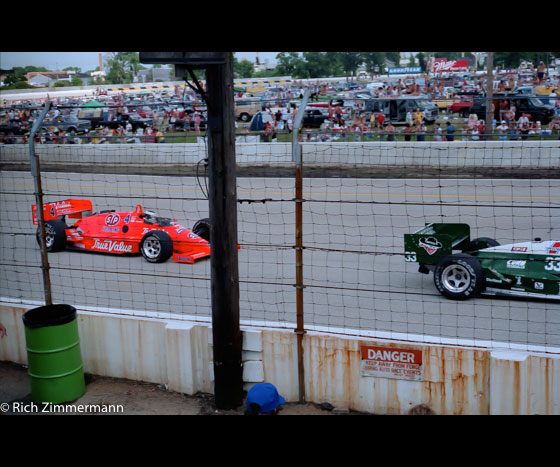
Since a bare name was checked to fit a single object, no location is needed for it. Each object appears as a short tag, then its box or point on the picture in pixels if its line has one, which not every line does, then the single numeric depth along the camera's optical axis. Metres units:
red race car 10.70
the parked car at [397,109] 21.47
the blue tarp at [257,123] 20.70
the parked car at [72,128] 16.70
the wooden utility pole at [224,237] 5.27
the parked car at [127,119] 23.60
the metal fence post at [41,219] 6.46
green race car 7.94
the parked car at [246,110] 32.62
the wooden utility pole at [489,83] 11.62
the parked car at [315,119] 24.53
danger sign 5.29
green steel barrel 5.70
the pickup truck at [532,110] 16.92
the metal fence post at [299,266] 5.52
